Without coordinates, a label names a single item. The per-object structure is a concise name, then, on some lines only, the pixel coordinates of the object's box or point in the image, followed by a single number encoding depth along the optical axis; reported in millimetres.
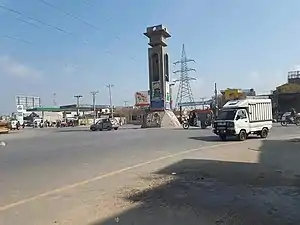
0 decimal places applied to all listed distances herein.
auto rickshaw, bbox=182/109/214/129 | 25869
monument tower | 36108
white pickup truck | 14053
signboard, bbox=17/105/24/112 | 52069
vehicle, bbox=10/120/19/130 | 44242
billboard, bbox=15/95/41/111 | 66477
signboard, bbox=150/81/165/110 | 36455
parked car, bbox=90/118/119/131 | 31139
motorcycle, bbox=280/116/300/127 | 24710
